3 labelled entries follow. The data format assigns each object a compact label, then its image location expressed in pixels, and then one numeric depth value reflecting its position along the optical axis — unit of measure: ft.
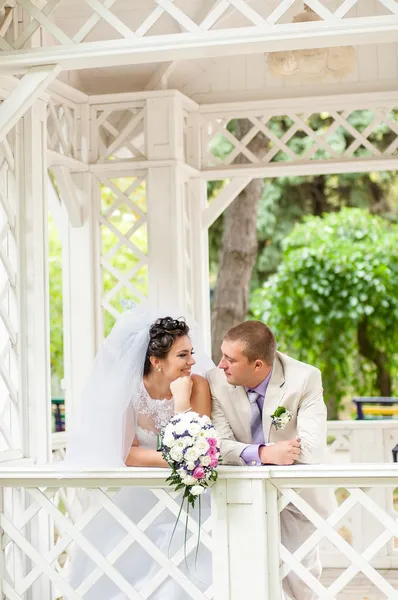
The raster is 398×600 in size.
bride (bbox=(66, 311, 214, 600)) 14.84
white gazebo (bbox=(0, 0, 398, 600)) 13.38
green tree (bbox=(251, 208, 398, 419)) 46.16
